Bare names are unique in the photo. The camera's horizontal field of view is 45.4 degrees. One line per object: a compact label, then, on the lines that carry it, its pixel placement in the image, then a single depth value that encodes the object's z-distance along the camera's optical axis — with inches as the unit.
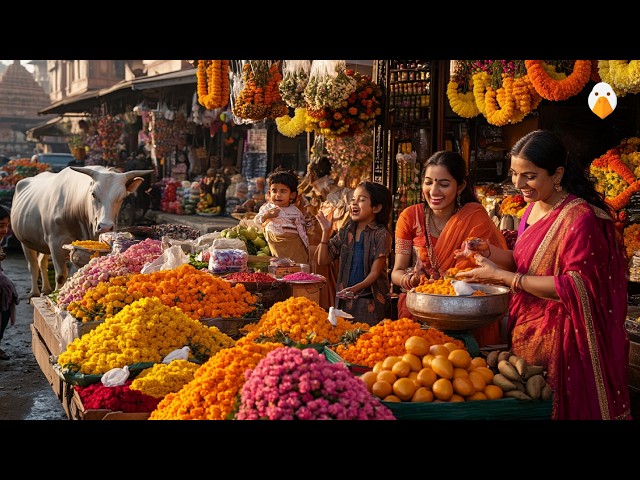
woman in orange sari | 168.1
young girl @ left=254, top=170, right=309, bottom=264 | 281.0
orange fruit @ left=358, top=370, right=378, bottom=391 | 119.4
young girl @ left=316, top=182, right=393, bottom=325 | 227.9
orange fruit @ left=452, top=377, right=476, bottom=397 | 117.4
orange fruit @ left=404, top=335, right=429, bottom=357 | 125.5
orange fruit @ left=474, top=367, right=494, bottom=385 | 121.6
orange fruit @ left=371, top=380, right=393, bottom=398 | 116.3
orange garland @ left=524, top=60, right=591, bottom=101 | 280.4
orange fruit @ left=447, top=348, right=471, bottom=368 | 122.3
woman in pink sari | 131.0
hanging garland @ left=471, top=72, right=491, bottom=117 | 313.4
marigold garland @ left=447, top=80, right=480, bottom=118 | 325.4
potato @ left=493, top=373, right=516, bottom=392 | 120.3
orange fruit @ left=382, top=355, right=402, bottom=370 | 123.0
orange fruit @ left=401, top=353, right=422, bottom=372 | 122.0
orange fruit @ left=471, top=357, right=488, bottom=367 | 125.8
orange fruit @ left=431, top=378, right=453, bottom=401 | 116.5
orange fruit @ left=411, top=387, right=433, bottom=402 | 116.4
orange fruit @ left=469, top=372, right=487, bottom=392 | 119.2
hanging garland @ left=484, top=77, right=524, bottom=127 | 300.7
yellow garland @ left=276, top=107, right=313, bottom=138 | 400.5
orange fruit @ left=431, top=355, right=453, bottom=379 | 119.3
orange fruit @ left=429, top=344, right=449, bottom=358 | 125.0
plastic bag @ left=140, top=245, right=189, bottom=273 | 234.7
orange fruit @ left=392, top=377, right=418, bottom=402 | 116.0
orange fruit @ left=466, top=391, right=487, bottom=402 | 118.1
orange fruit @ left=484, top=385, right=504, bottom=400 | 118.9
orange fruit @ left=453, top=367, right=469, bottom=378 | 119.9
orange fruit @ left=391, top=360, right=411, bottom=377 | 119.8
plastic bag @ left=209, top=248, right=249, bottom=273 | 228.7
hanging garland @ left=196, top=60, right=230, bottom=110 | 398.6
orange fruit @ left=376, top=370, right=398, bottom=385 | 118.7
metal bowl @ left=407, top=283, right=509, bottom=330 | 133.3
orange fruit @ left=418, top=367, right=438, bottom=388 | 118.7
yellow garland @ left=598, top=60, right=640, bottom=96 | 254.1
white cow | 369.4
